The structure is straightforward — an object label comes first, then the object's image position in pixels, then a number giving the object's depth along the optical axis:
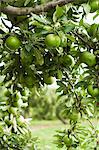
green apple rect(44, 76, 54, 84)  2.88
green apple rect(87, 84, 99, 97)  2.52
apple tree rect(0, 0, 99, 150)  2.38
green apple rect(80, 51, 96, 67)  2.47
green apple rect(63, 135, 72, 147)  3.23
